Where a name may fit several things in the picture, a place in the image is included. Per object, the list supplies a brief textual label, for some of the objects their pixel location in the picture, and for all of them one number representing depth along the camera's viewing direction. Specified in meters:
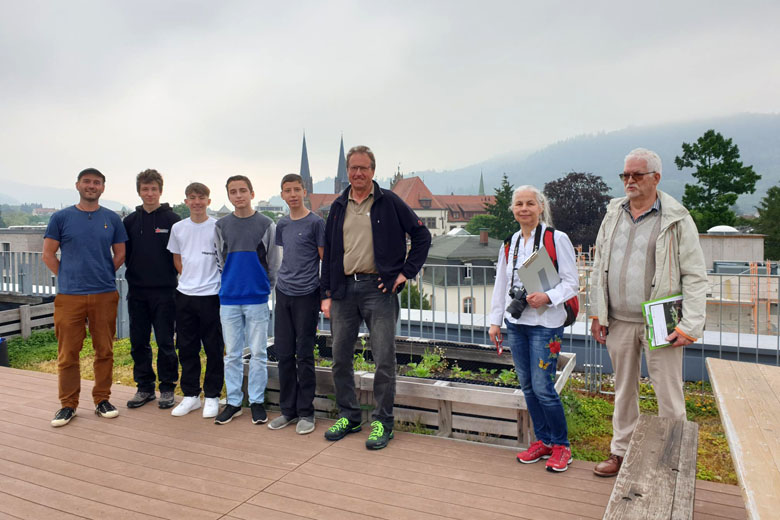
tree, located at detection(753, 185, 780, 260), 50.91
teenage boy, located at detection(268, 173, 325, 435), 3.83
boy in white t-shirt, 4.14
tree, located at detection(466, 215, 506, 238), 78.65
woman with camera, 3.07
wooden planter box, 3.51
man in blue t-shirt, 4.02
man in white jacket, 2.76
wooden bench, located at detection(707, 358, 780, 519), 1.59
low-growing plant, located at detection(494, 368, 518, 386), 3.95
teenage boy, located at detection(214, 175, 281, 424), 3.99
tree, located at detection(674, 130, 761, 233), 41.91
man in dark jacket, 3.54
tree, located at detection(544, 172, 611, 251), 62.38
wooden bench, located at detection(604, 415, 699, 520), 1.87
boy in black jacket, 4.30
